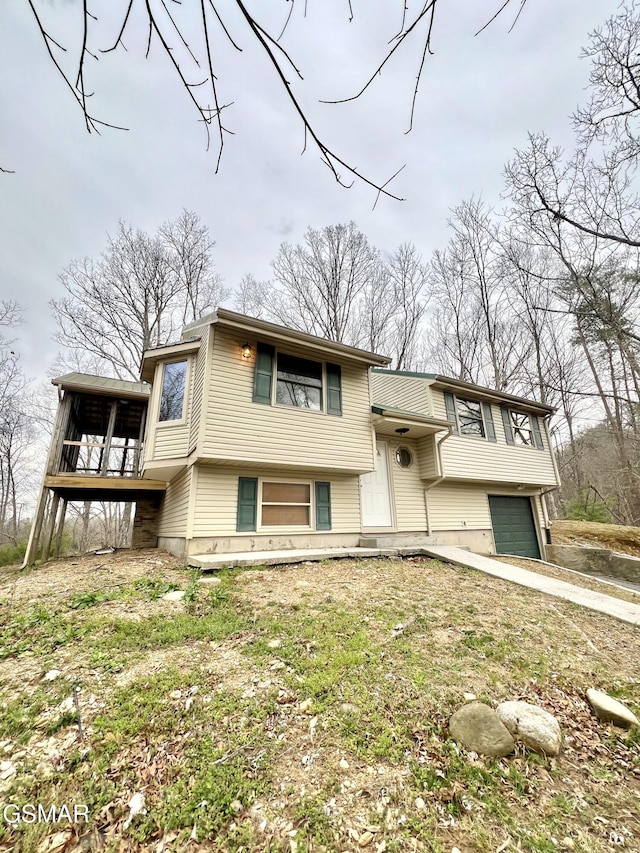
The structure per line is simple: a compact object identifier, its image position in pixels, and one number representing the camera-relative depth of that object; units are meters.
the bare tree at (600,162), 4.98
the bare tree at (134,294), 14.59
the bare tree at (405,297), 17.25
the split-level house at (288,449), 6.86
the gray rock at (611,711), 2.22
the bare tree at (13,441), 15.55
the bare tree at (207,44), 1.29
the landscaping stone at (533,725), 1.95
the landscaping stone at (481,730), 1.93
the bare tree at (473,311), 16.27
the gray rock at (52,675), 2.55
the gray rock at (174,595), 4.41
